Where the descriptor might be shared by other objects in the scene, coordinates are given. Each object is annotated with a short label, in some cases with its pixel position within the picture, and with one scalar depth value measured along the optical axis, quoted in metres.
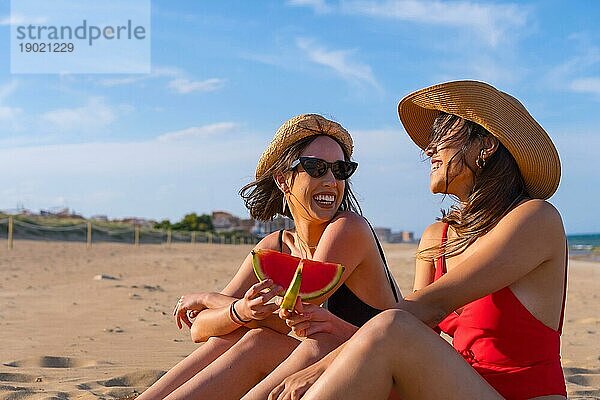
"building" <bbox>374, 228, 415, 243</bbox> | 86.06
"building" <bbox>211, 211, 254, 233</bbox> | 57.06
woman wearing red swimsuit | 2.70
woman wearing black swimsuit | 3.35
